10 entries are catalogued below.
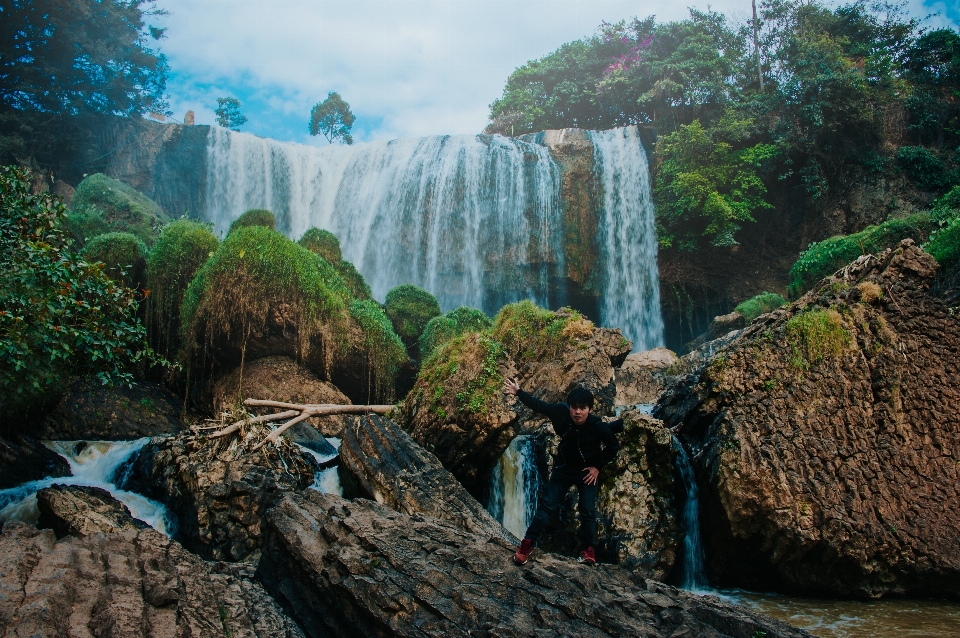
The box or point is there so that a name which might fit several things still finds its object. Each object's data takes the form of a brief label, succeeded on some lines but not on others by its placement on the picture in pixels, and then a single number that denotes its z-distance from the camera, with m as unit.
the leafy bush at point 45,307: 5.95
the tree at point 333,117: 39.47
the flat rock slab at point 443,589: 3.49
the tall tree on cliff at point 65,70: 19.52
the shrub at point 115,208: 16.45
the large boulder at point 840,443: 5.87
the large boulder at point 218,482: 5.86
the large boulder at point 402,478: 6.00
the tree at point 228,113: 38.16
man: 4.46
